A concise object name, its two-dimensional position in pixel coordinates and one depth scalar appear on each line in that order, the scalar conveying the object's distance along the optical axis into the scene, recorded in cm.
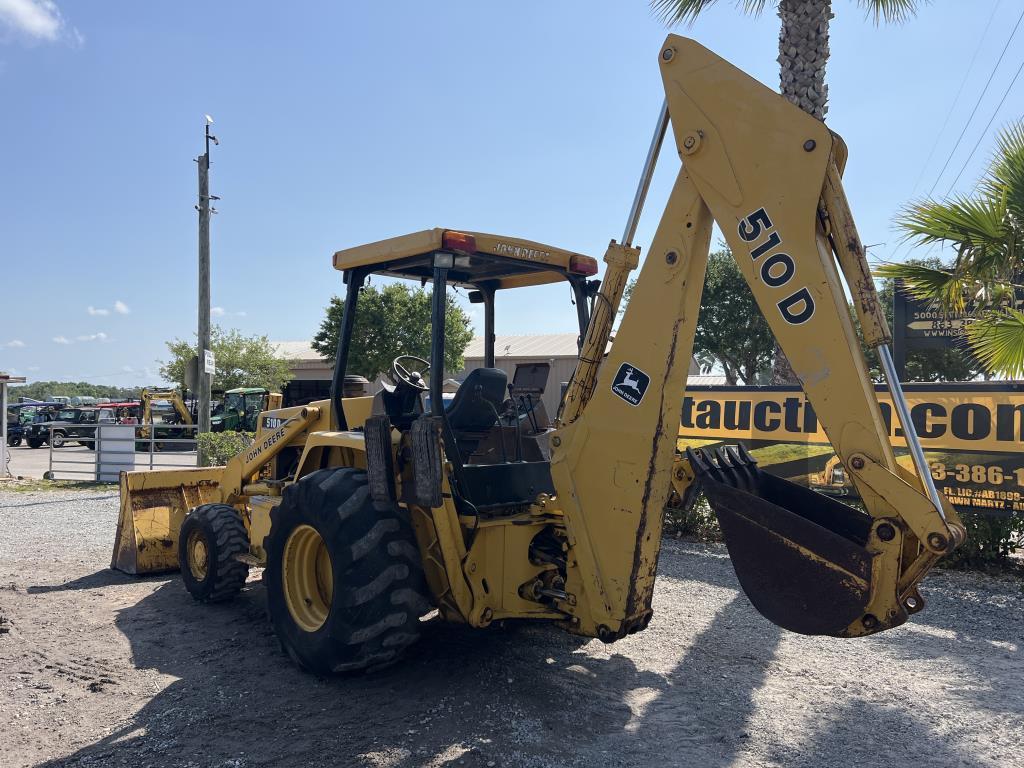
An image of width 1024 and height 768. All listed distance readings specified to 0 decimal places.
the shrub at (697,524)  962
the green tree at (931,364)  2392
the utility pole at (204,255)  1510
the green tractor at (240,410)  2811
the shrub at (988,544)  789
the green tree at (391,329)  2934
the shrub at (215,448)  1439
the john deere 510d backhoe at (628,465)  331
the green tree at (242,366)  3522
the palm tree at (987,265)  735
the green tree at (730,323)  2525
